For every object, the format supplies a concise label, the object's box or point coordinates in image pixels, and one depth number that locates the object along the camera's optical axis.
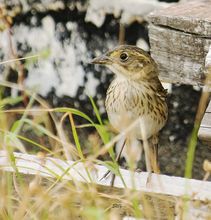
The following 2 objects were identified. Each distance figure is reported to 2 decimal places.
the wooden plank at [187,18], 6.80
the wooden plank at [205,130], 6.01
